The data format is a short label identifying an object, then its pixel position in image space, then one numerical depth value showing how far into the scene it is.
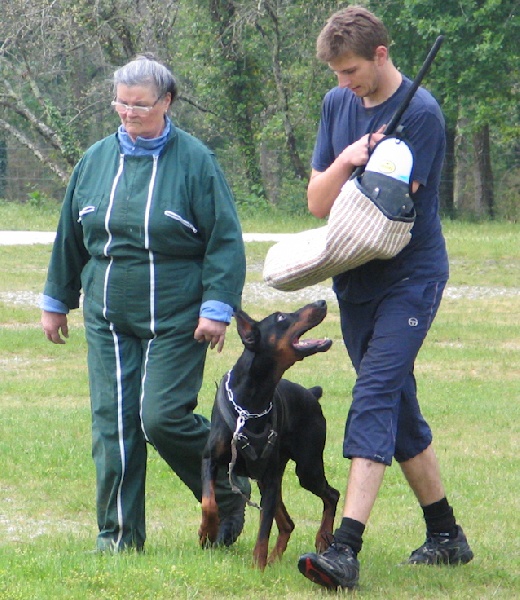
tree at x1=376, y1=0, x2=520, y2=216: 57.03
